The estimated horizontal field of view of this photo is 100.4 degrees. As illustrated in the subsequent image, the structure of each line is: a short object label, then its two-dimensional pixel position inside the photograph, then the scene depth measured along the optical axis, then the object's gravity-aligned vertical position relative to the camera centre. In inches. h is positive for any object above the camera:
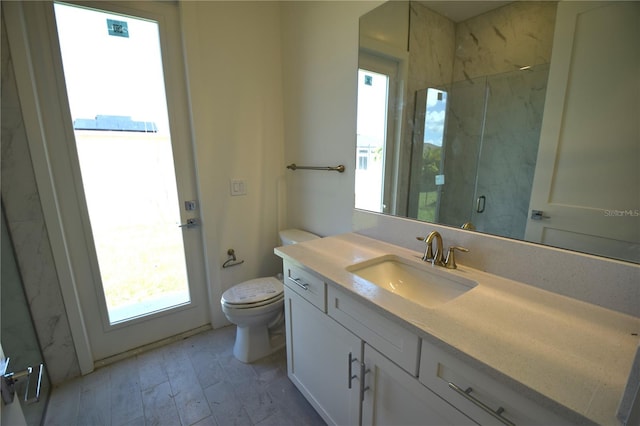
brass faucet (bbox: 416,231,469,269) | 44.4 -15.4
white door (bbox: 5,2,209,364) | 58.9 +0.9
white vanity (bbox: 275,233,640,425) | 22.8 -18.3
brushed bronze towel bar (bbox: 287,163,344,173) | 68.1 -1.2
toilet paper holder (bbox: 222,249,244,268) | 83.6 -30.1
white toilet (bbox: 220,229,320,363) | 66.3 -37.5
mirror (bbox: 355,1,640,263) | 31.4 +6.9
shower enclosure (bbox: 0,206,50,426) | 51.0 -32.4
